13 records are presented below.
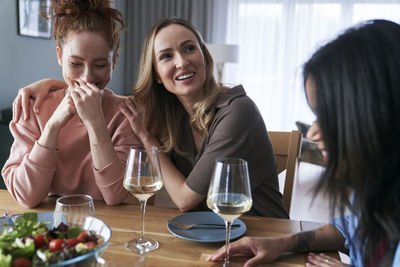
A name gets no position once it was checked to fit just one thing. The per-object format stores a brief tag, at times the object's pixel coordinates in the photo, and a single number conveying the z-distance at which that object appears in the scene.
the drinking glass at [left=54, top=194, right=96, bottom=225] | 0.74
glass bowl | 0.59
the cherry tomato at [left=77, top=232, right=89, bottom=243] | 0.67
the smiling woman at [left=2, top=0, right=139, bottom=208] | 1.26
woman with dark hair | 0.66
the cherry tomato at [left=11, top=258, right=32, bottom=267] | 0.58
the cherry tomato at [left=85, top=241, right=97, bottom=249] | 0.64
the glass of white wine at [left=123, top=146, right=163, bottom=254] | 0.92
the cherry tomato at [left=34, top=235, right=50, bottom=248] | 0.65
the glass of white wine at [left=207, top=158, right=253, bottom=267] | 0.79
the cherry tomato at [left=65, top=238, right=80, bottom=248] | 0.65
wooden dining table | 0.90
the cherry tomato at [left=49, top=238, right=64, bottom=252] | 0.63
